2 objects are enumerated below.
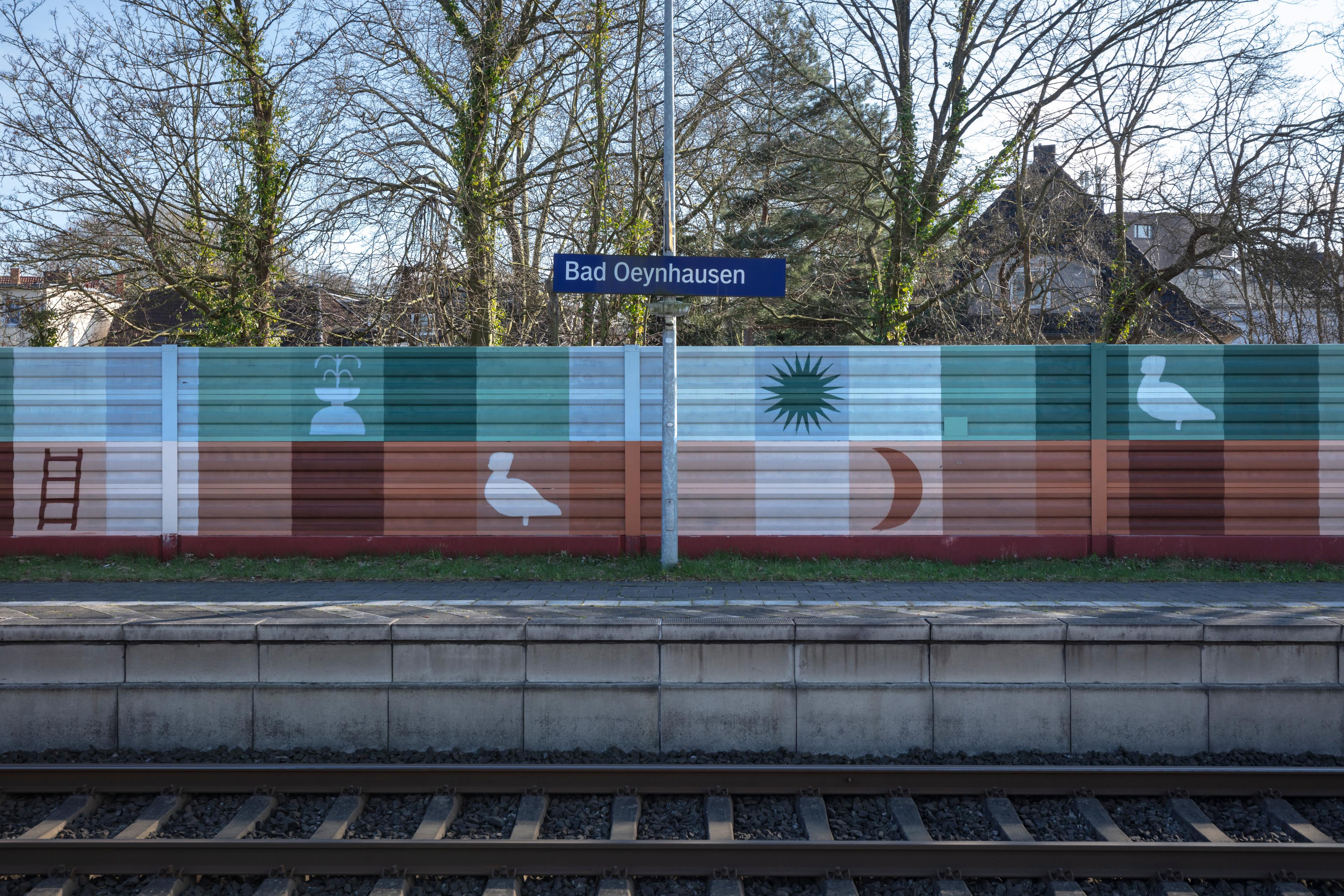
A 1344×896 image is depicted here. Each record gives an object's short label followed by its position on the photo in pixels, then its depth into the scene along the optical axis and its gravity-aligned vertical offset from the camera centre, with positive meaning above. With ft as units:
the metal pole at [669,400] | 30.94 +1.86
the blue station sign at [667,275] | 31.01 +6.23
